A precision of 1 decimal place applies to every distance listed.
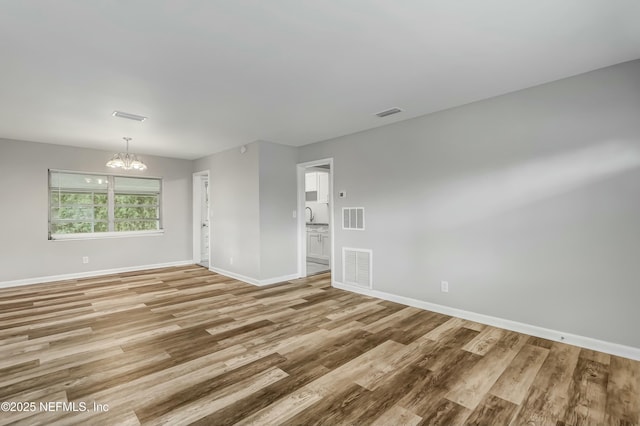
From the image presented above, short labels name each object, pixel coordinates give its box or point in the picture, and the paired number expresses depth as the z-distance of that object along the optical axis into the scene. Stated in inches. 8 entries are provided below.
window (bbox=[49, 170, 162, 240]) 226.8
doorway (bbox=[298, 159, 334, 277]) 276.8
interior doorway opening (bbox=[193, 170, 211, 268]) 287.0
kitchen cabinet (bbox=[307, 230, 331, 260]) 294.5
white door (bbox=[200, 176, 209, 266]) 300.7
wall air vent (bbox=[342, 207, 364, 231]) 188.1
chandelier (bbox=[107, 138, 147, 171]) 200.4
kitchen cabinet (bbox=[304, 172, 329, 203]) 308.5
